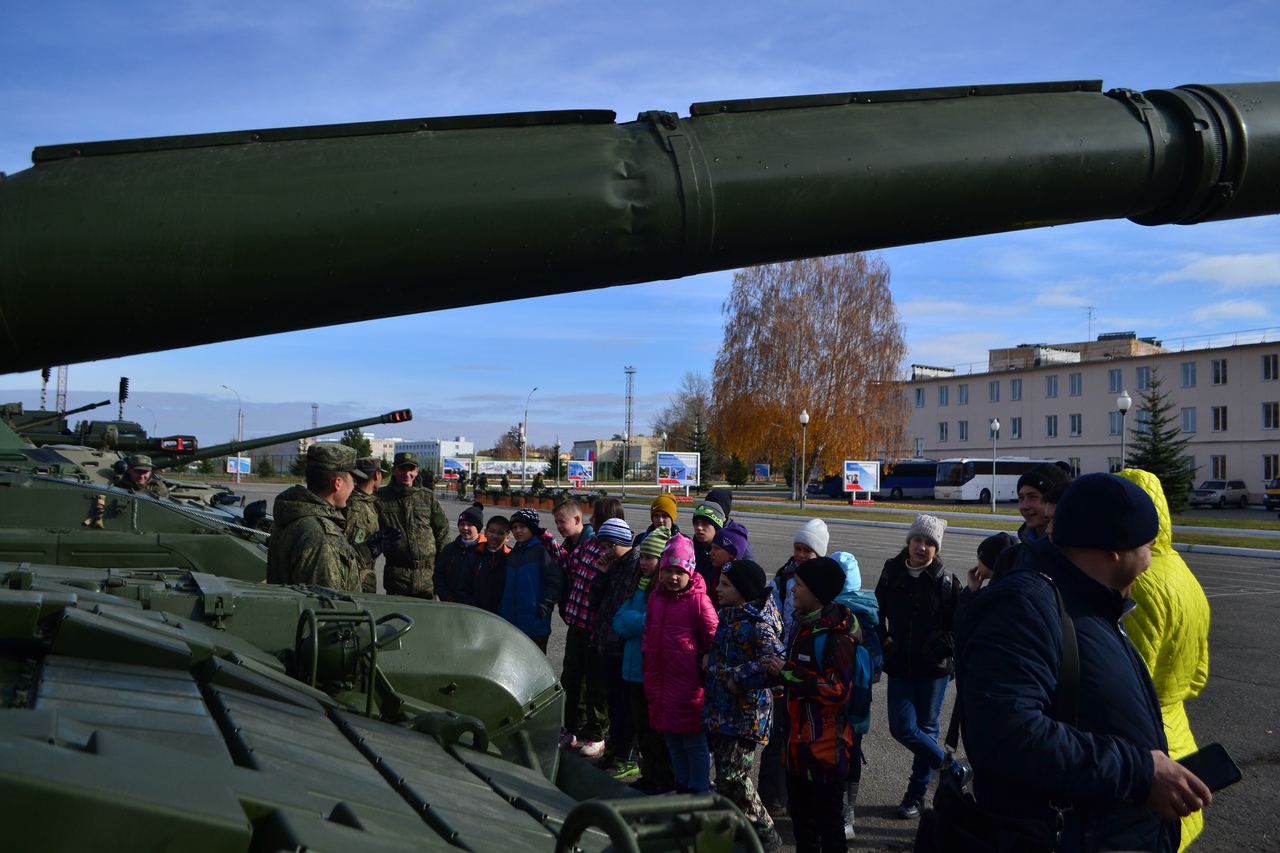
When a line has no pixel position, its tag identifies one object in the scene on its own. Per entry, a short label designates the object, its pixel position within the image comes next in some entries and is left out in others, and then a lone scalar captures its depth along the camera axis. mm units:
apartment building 47344
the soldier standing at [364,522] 7285
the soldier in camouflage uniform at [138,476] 11070
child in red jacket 4273
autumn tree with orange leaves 40156
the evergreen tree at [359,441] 49441
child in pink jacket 5141
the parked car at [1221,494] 44000
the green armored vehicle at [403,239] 1680
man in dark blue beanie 2322
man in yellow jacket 3475
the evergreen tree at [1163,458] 33625
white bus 43656
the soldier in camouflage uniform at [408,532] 7805
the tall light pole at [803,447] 35281
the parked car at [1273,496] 38669
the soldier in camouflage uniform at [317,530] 4809
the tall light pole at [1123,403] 22922
